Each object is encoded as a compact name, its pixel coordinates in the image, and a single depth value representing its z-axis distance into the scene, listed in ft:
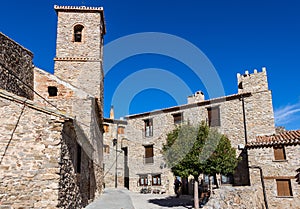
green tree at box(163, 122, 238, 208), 40.40
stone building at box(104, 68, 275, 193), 59.77
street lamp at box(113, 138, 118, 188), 88.08
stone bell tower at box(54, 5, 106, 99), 56.70
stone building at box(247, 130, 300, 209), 47.14
